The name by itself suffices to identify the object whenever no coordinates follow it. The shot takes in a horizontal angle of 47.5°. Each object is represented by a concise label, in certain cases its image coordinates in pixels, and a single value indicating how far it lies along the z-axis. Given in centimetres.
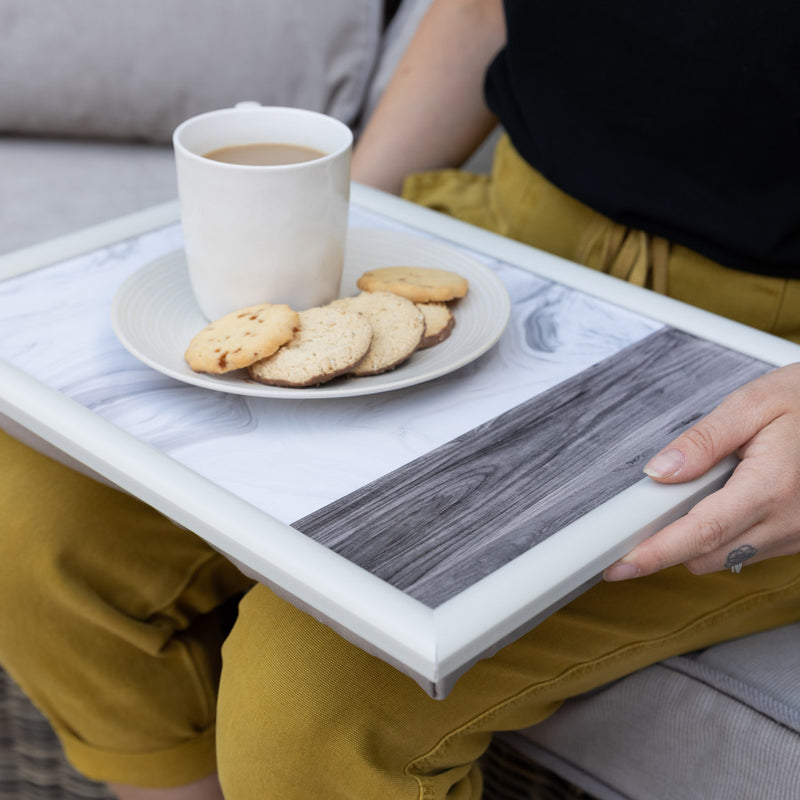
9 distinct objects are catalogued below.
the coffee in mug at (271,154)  59
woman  55
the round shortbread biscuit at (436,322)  56
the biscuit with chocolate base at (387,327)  52
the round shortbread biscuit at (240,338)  50
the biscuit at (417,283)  59
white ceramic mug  52
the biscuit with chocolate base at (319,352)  49
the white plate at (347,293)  50
